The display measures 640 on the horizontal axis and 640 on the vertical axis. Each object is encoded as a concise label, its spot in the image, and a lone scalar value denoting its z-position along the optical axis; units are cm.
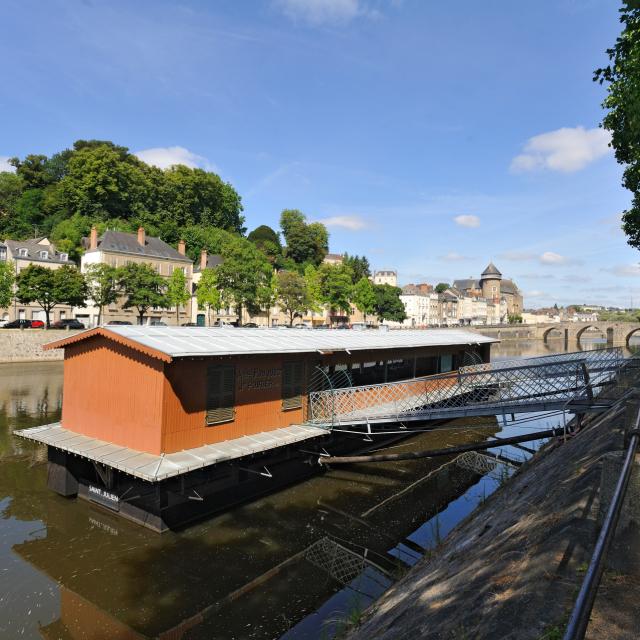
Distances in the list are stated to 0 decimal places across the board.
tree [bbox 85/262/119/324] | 5416
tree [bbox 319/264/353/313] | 7825
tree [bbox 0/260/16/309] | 4888
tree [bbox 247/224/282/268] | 10094
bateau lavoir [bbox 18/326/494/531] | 1247
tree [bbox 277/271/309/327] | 6881
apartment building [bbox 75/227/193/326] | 6241
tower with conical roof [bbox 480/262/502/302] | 18725
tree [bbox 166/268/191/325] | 6176
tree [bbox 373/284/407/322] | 10644
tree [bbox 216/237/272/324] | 6075
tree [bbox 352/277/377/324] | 8544
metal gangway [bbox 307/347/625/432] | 1416
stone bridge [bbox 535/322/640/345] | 10125
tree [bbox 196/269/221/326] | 6094
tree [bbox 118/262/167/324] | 5650
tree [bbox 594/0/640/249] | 1338
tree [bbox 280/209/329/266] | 10838
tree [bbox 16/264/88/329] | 4928
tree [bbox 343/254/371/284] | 10747
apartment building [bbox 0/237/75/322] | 5834
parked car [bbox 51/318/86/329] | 5298
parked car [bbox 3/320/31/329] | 5179
